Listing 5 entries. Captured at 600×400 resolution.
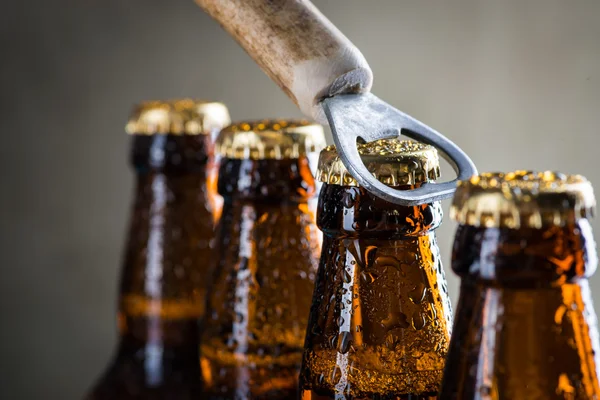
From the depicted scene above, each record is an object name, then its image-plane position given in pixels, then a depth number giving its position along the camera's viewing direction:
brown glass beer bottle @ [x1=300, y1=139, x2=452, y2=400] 0.33
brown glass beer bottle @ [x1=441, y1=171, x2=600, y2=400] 0.29
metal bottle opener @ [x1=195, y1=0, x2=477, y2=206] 0.34
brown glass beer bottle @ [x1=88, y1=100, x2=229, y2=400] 0.51
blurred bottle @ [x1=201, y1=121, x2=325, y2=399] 0.39
